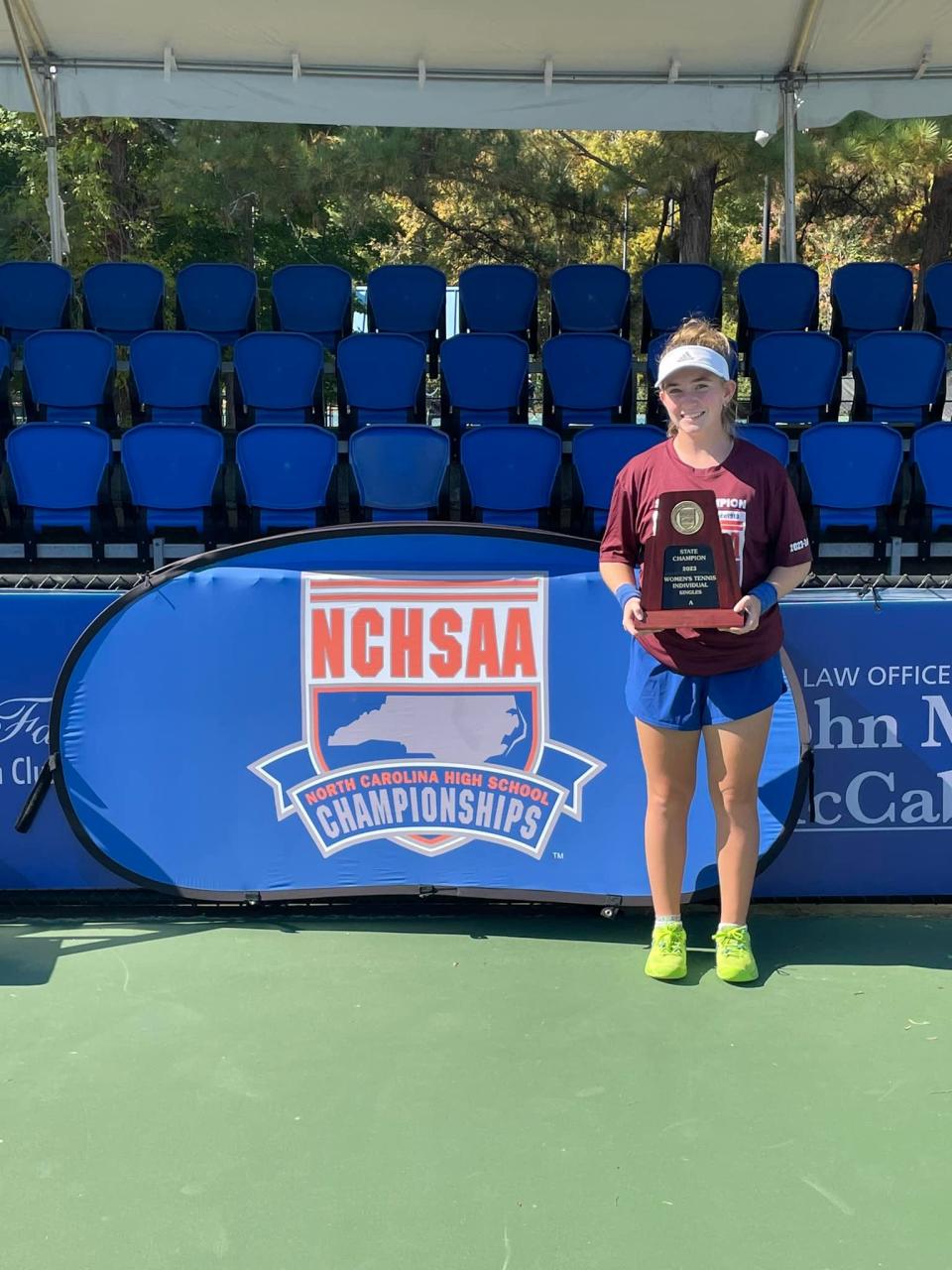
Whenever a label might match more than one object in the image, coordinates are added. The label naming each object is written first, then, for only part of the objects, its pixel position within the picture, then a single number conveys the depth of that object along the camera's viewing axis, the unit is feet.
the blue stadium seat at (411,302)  25.82
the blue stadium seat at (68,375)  22.33
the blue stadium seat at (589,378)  22.84
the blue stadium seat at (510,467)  20.08
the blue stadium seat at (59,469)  20.02
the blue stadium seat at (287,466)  20.02
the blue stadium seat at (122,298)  25.55
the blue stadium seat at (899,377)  22.86
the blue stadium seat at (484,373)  22.70
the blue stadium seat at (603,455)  20.13
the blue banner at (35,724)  10.85
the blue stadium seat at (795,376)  22.82
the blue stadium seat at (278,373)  22.43
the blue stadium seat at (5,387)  22.45
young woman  9.04
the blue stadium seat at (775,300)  25.32
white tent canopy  21.85
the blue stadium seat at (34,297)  24.80
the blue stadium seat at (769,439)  19.57
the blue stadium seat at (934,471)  20.30
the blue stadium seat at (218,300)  26.04
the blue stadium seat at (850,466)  20.29
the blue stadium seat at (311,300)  25.89
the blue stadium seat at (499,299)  25.90
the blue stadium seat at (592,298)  26.03
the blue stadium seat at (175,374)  22.41
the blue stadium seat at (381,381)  22.49
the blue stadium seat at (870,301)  25.85
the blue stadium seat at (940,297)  25.71
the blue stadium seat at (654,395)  21.22
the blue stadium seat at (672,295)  25.64
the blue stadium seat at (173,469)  20.01
